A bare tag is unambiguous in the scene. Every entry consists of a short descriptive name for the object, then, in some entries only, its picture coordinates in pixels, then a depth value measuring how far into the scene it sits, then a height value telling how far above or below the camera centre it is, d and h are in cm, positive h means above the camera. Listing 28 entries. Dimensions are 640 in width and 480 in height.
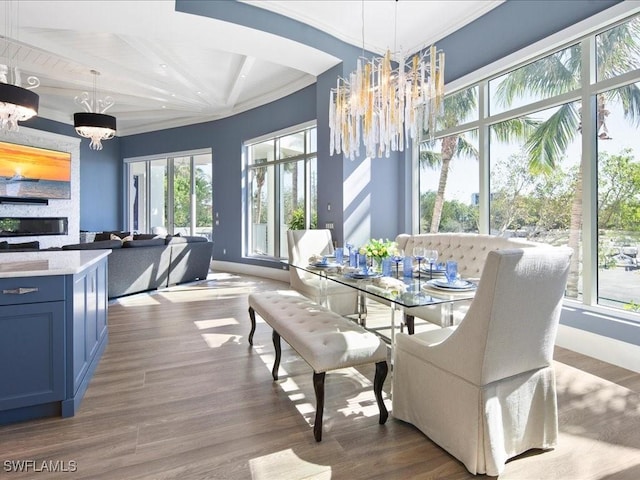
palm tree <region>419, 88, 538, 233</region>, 429 +132
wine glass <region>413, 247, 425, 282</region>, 298 -12
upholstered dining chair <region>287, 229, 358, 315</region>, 411 -45
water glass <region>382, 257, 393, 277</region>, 286 -22
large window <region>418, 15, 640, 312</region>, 325 +89
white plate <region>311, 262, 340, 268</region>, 334 -23
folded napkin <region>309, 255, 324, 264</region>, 364 -20
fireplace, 752 +32
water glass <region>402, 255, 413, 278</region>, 279 -22
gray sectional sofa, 535 -35
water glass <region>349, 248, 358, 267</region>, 329 -17
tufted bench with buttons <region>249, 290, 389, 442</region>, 202 -61
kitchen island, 211 -59
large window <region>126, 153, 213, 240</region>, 935 +125
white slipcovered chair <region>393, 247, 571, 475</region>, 163 -64
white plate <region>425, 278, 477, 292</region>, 236 -31
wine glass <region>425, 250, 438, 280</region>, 293 -14
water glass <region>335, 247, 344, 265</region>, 360 -15
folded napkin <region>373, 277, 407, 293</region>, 248 -31
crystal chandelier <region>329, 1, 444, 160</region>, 324 +129
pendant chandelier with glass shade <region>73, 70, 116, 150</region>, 596 +193
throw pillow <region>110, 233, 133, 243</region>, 762 +9
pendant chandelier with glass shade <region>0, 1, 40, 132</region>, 368 +147
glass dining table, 219 -33
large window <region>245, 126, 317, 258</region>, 720 +110
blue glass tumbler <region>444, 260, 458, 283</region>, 253 -23
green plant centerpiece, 309 -9
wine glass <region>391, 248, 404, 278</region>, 304 -16
